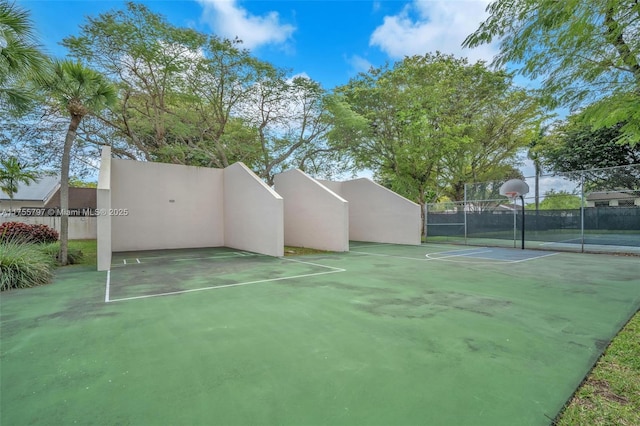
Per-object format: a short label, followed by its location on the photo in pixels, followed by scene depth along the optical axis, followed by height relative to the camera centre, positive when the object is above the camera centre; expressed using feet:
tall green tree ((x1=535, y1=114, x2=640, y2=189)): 57.93 +13.81
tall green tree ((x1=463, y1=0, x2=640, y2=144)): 10.82 +7.06
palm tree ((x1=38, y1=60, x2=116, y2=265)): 23.56 +10.32
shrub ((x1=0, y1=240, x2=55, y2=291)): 18.53 -3.22
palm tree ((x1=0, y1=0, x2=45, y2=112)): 17.17 +9.95
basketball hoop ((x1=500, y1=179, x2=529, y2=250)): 37.06 +3.50
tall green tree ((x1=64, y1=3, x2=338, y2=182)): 33.50 +16.68
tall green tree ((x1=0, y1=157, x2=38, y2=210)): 58.54 +8.75
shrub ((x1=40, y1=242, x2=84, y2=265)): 27.40 -3.27
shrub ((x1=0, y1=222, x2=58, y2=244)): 33.40 -1.64
